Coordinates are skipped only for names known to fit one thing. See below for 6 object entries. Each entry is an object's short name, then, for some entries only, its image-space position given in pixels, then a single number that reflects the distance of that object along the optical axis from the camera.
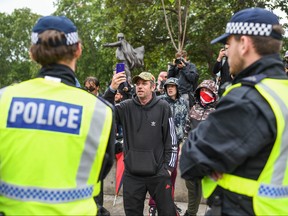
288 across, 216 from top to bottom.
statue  6.09
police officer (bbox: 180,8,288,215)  1.97
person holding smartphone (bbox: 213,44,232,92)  6.97
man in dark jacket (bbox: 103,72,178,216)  4.51
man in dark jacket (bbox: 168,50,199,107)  7.32
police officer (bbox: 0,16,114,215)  1.99
